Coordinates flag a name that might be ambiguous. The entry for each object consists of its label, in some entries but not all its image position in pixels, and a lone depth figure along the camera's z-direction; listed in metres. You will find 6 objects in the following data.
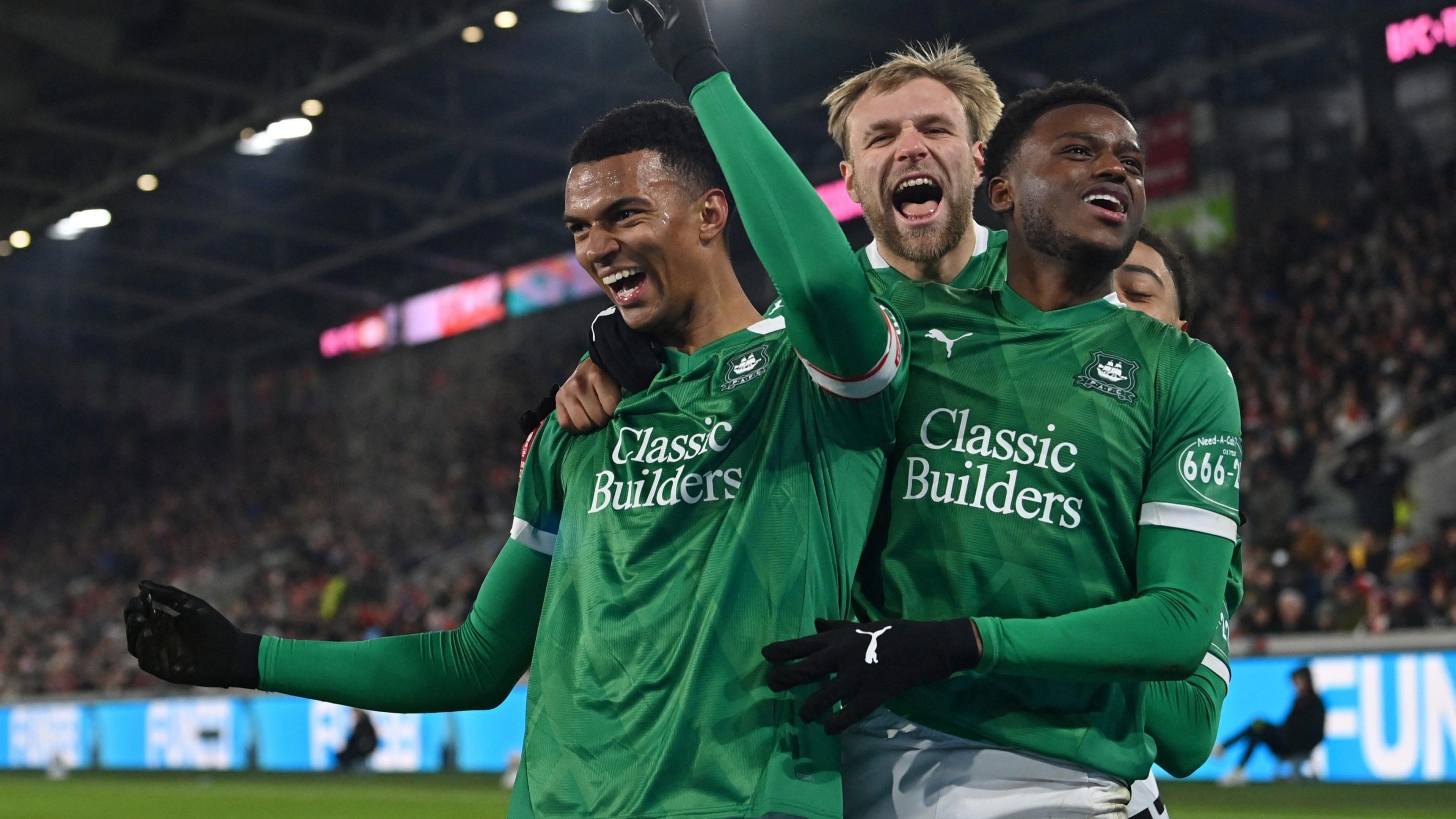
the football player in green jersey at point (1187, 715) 2.82
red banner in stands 22.44
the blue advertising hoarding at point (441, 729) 10.64
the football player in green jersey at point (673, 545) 2.46
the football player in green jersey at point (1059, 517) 2.64
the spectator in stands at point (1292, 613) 12.32
